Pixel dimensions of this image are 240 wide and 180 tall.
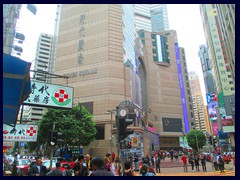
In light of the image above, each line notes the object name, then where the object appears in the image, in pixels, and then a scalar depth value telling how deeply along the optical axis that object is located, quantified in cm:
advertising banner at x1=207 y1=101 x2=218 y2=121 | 6067
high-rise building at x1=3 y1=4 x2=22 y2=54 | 4412
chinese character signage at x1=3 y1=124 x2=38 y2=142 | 1337
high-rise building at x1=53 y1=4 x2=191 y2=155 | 4194
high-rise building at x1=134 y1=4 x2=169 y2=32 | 11494
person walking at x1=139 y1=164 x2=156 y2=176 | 774
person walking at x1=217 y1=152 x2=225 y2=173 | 1703
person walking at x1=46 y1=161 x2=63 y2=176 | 640
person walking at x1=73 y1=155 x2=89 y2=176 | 870
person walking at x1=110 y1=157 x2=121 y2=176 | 980
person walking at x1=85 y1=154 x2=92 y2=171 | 1025
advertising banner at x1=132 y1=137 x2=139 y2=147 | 1585
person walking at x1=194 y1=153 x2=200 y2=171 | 1912
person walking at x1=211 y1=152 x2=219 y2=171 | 1880
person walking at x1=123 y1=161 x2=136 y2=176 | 725
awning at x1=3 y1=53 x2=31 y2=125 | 704
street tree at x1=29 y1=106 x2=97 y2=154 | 2817
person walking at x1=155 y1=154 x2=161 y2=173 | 1880
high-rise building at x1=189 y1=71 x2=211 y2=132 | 16125
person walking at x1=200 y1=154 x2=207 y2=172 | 1869
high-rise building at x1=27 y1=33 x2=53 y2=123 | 10614
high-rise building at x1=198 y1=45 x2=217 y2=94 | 12096
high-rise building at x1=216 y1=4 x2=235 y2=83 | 2998
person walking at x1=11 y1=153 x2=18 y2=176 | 1291
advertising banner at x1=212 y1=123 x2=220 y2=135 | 7518
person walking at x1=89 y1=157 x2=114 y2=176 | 514
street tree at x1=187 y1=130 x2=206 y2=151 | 5547
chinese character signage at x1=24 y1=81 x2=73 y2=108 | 1128
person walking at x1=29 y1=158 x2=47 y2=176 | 866
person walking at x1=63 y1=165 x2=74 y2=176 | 935
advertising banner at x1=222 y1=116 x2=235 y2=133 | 5483
